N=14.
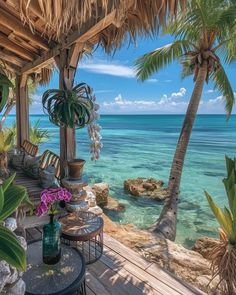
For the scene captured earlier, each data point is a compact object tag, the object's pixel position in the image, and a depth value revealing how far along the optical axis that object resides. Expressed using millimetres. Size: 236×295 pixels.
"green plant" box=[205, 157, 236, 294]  2117
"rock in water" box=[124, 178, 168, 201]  8258
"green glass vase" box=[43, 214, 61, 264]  1854
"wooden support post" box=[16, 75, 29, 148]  5741
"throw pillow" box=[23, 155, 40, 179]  3938
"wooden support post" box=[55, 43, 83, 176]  3191
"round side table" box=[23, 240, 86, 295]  1657
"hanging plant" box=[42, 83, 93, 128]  2885
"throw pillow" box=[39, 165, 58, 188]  3455
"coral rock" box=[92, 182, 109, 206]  6852
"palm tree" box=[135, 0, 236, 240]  4297
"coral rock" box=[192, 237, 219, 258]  4502
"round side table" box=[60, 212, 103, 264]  2409
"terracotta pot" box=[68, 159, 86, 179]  3221
